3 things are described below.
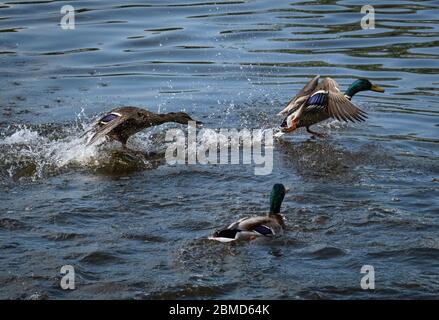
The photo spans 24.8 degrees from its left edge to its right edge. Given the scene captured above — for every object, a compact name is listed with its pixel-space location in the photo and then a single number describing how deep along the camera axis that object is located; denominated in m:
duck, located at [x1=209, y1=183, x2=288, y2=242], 7.95
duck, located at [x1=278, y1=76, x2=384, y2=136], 11.39
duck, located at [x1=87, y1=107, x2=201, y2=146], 10.75
